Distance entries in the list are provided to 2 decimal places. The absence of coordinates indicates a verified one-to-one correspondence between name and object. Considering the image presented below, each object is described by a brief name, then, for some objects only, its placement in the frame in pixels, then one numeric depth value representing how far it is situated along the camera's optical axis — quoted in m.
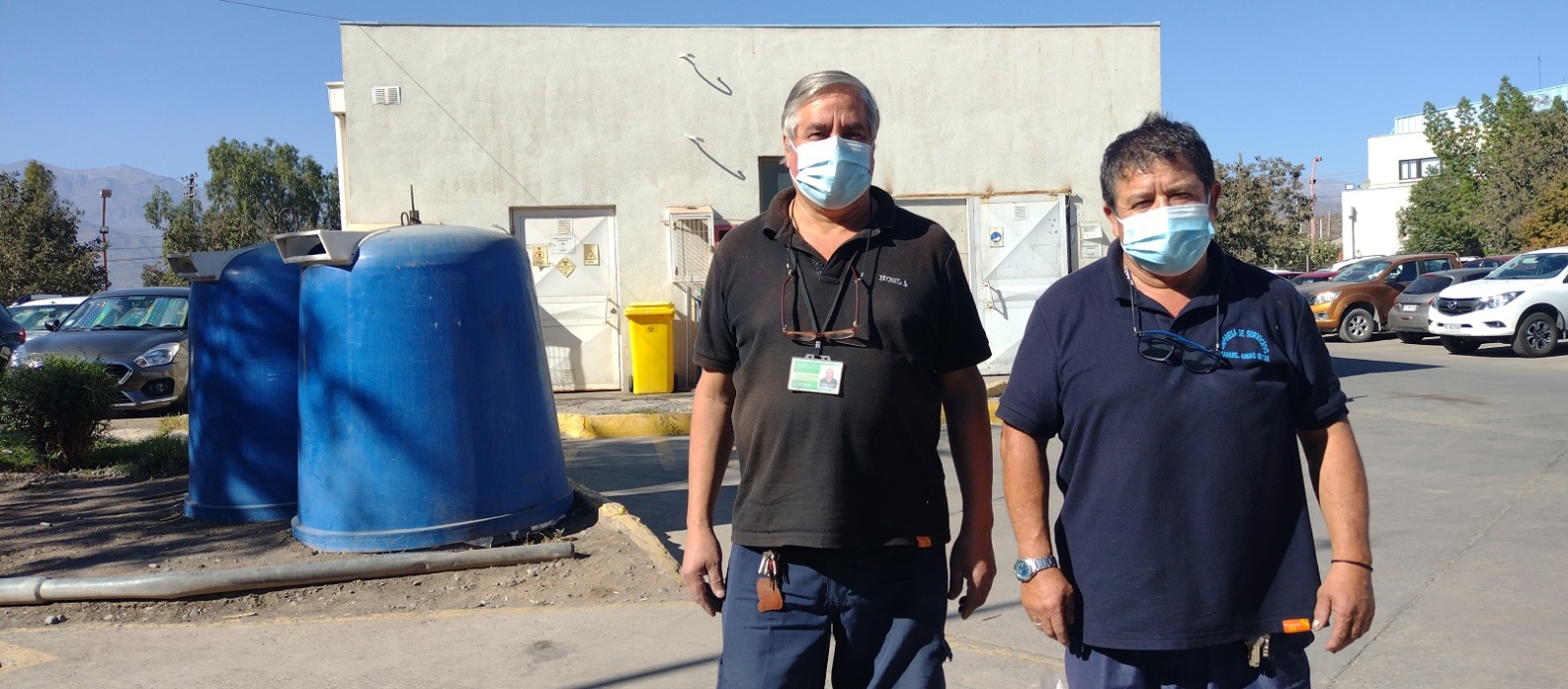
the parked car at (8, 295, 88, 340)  17.95
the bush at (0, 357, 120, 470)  8.27
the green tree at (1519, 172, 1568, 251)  30.88
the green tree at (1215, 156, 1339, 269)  34.66
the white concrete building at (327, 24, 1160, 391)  13.39
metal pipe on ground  5.09
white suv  17.23
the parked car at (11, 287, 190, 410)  12.75
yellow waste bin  13.27
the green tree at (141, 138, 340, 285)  58.97
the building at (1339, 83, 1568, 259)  71.19
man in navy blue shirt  2.39
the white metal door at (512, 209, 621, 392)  13.73
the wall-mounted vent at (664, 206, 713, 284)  13.55
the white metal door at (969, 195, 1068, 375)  13.84
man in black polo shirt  2.49
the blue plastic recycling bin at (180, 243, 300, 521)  6.38
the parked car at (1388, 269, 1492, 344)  19.66
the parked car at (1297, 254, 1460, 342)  21.98
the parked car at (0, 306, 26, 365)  12.95
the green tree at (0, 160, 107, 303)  36.78
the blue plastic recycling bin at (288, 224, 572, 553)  5.54
